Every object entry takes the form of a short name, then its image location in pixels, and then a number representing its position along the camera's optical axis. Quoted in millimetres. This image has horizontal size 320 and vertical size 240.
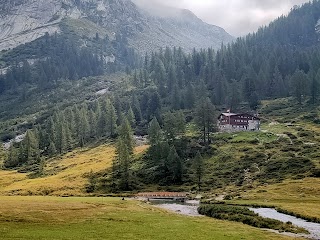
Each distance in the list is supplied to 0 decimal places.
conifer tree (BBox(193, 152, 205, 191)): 118438
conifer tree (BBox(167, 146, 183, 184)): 126438
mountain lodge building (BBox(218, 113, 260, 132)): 173125
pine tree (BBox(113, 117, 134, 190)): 124375
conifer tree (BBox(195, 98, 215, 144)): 149625
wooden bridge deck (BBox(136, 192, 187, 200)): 105500
